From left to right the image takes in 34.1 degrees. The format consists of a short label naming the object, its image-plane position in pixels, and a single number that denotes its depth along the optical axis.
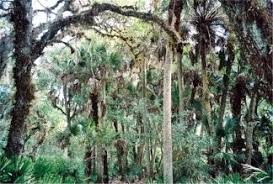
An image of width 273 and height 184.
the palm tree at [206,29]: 20.50
